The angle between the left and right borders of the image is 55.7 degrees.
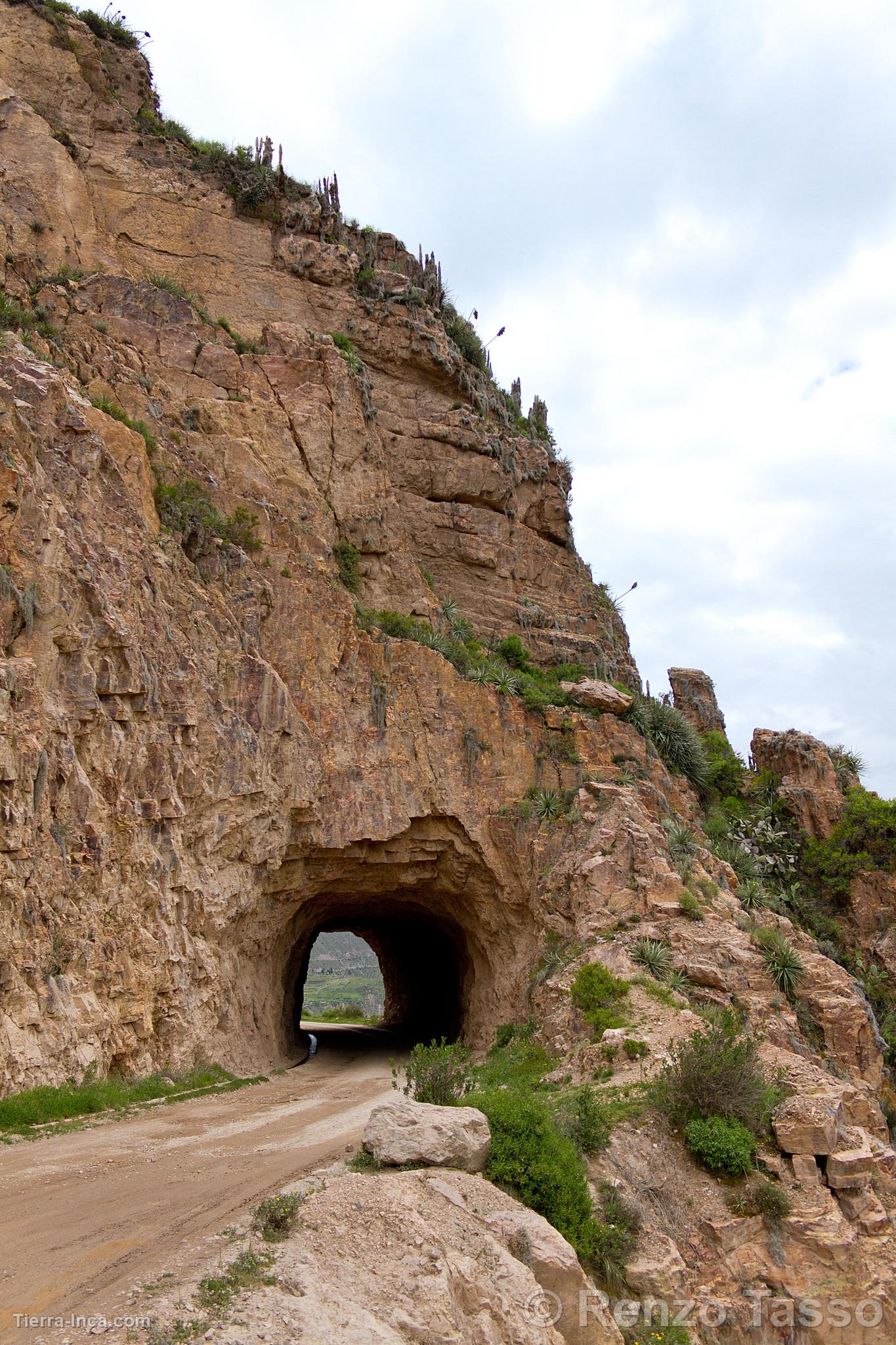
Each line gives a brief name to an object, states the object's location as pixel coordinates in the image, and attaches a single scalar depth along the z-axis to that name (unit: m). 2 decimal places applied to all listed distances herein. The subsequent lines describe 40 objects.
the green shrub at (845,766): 33.78
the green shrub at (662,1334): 9.77
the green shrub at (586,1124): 12.41
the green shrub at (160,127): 29.83
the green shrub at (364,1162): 10.23
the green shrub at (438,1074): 12.29
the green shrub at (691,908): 20.83
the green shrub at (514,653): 29.11
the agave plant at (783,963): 20.03
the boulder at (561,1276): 8.91
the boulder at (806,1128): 13.15
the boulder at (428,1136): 10.27
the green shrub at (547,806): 24.36
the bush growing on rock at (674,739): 29.08
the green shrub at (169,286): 26.61
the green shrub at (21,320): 20.98
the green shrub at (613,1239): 10.54
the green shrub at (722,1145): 12.77
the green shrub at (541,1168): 10.59
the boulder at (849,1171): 12.84
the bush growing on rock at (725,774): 33.81
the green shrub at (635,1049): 15.87
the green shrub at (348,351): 29.20
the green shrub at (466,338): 35.41
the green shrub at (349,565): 26.14
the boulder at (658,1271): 10.61
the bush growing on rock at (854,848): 28.81
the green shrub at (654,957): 19.03
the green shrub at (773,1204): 12.23
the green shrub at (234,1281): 6.68
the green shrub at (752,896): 24.05
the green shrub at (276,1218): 8.03
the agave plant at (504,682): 26.14
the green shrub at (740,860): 27.55
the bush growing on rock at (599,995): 17.66
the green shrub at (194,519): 21.08
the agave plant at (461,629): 28.20
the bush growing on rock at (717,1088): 13.41
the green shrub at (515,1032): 20.80
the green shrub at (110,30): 29.77
